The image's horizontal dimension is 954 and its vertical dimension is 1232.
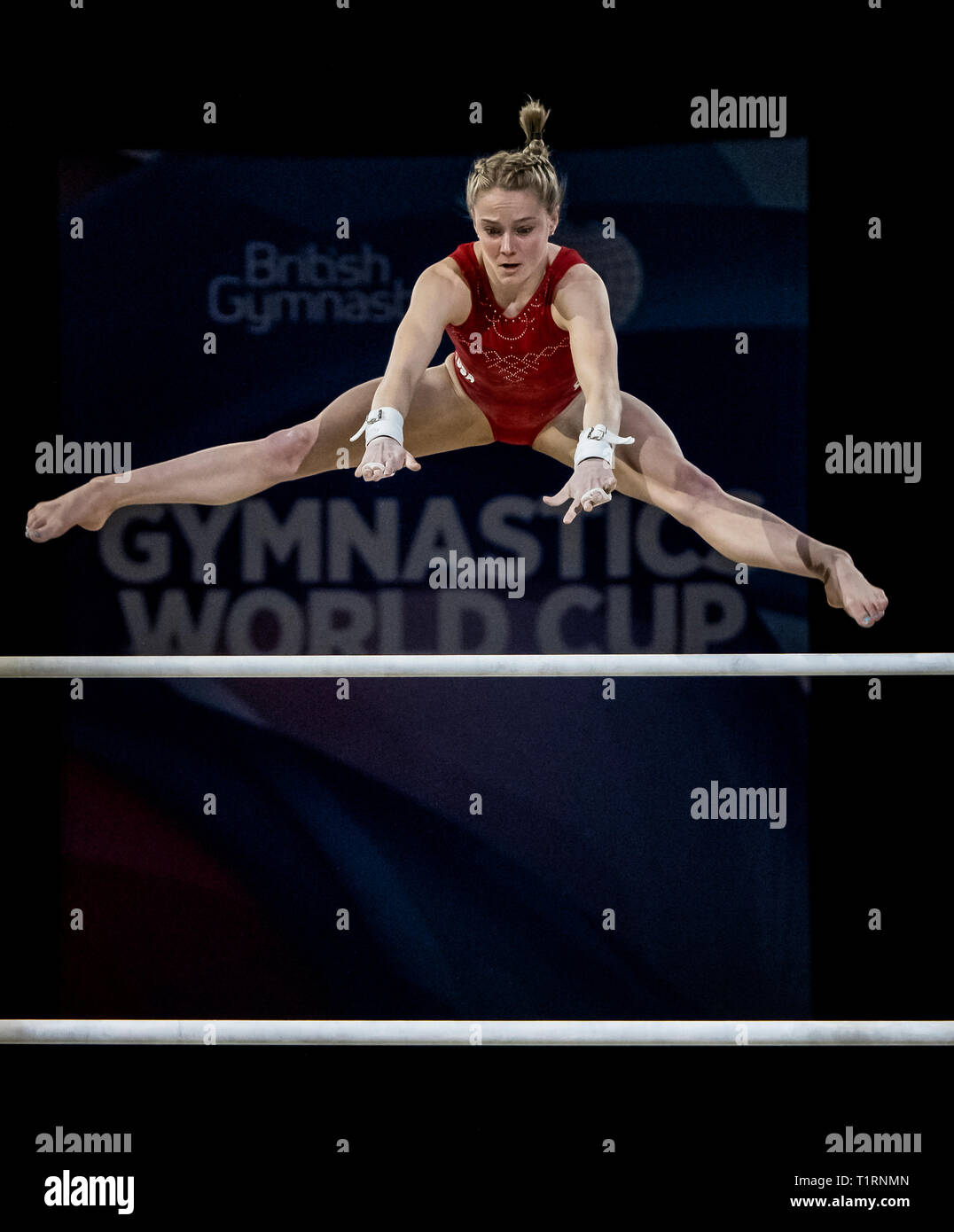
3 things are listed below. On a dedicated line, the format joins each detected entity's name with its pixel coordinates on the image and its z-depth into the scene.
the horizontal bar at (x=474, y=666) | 4.99
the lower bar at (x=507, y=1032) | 5.05
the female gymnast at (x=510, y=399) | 5.58
